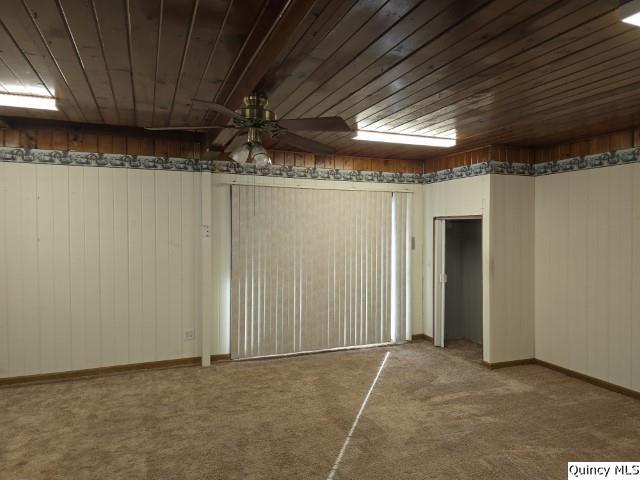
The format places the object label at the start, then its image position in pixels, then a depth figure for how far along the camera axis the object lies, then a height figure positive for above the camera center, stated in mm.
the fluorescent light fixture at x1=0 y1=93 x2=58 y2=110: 3271 +1080
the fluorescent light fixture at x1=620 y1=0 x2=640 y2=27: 1802 +955
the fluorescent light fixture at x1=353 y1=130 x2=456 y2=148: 4322 +1030
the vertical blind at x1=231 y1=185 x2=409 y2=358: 5000 -394
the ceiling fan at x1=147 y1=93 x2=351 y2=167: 2531 +686
